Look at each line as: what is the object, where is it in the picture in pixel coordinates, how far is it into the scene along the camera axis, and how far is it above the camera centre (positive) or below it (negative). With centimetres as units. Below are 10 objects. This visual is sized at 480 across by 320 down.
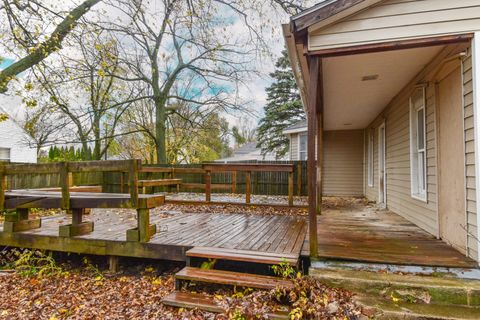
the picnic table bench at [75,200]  360 -44
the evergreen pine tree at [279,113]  2072 +381
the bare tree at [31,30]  596 +297
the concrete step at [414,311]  230 -118
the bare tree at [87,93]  689 +270
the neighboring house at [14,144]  1397 +116
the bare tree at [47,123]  1011 +185
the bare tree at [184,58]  811 +436
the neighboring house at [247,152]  2752 +146
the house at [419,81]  300 +127
